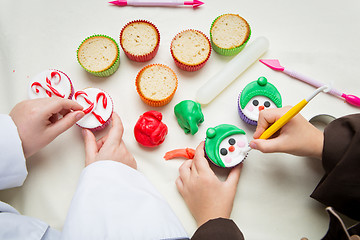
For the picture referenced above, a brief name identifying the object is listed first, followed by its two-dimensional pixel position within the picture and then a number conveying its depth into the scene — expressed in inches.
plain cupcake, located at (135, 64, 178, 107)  32.4
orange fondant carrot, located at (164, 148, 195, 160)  32.0
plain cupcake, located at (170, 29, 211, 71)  33.5
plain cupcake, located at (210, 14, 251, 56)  34.0
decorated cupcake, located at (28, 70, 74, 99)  31.9
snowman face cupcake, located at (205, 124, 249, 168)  30.2
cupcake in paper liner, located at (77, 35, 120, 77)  33.3
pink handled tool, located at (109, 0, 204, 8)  35.9
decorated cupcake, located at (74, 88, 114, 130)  31.3
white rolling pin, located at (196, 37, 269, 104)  33.0
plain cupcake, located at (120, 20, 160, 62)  33.9
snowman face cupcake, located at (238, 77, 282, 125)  31.6
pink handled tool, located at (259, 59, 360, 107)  32.7
